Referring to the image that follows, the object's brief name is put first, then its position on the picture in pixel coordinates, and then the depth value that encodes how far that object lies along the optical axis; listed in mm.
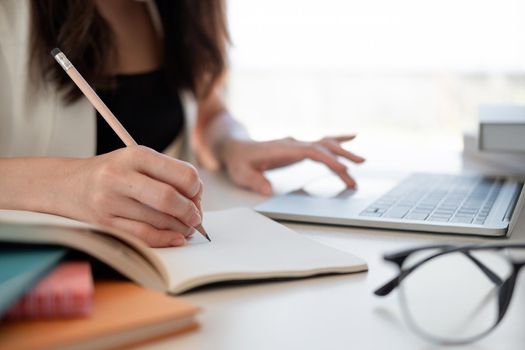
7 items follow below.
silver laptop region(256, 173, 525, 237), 738
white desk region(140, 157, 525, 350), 455
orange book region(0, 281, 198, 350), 397
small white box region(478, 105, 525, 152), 933
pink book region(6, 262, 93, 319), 420
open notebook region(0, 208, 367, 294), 474
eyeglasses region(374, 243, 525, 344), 465
